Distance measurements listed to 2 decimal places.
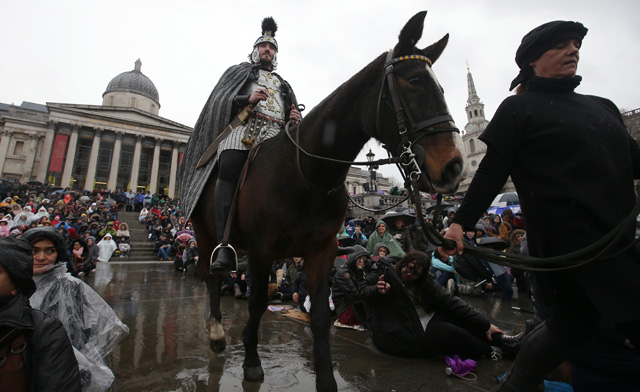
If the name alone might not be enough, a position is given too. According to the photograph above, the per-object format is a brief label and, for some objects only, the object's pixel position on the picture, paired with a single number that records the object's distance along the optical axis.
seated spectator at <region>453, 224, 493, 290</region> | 6.77
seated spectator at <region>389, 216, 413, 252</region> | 9.16
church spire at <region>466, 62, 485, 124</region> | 84.78
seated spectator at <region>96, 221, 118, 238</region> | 15.03
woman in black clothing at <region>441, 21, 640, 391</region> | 1.54
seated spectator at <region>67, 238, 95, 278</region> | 6.49
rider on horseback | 2.98
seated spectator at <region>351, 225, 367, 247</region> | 10.41
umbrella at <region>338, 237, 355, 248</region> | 8.03
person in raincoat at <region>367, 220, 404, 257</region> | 8.07
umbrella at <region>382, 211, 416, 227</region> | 9.56
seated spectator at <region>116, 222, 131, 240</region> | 15.74
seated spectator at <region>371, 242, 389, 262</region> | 6.52
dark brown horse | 1.84
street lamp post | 21.11
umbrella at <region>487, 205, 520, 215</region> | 16.11
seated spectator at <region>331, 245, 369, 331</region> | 4.41
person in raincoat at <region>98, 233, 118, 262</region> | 13.12
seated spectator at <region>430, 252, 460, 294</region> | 6.55
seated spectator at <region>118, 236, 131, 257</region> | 15.09
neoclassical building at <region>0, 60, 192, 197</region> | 43.00
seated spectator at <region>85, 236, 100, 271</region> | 8.86
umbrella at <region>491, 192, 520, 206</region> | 17.55
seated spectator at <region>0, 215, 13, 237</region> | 10.55
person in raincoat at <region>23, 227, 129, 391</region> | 2.45
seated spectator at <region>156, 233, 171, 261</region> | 15.39
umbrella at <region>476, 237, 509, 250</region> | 6.71
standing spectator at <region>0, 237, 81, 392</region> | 1.70
